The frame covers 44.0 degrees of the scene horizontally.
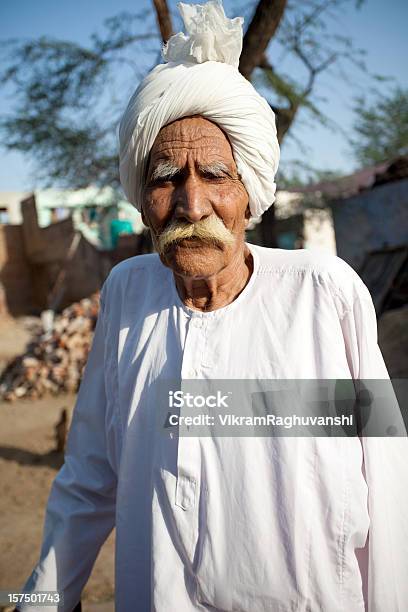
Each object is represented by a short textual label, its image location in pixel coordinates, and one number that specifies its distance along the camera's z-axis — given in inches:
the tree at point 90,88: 140.3
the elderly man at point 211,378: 49.0
